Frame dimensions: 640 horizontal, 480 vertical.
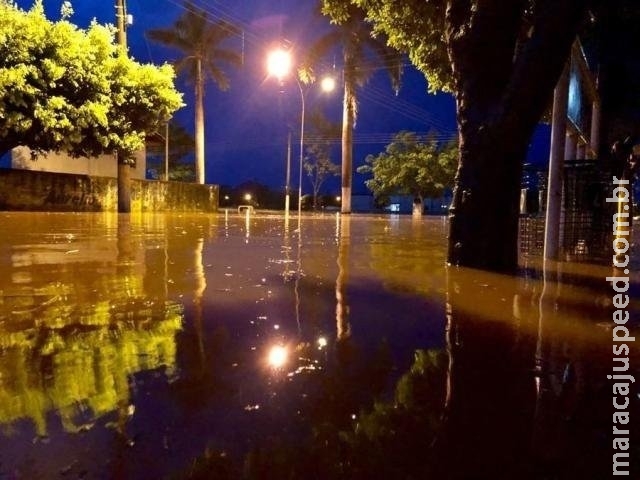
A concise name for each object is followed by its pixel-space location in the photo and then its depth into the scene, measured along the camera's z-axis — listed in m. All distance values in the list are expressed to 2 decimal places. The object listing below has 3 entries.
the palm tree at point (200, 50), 35.66
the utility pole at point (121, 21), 20.48
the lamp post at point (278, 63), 22.62
